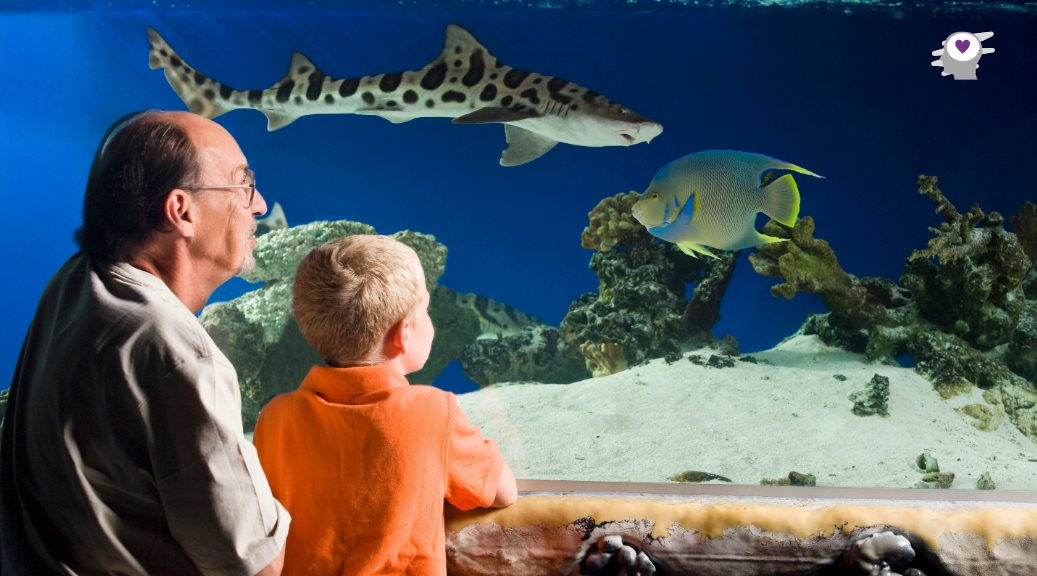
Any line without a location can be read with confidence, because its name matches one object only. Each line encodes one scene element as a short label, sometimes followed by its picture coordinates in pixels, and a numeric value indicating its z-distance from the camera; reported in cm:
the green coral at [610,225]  272
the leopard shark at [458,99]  262
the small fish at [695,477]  241
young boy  131
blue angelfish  240
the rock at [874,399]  267
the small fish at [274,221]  271
